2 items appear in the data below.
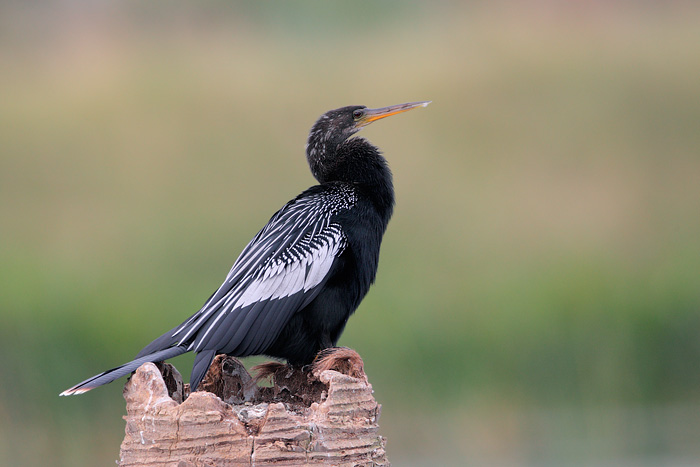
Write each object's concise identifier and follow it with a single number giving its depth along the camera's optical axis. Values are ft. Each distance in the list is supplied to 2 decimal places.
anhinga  46.53
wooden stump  46.15
